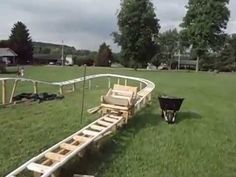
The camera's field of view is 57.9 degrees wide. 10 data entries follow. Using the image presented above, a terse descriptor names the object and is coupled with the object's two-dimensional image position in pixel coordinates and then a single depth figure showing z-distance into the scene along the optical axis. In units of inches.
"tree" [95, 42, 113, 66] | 2070.0
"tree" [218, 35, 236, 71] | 1937.1
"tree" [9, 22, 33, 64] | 1986.2
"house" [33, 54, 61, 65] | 2402.0
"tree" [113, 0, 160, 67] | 1336.1
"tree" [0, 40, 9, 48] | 2031.7
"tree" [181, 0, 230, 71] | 1358.8
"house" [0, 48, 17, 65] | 1746.6
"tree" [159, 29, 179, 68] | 2427.5
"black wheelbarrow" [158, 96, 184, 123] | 243.0
